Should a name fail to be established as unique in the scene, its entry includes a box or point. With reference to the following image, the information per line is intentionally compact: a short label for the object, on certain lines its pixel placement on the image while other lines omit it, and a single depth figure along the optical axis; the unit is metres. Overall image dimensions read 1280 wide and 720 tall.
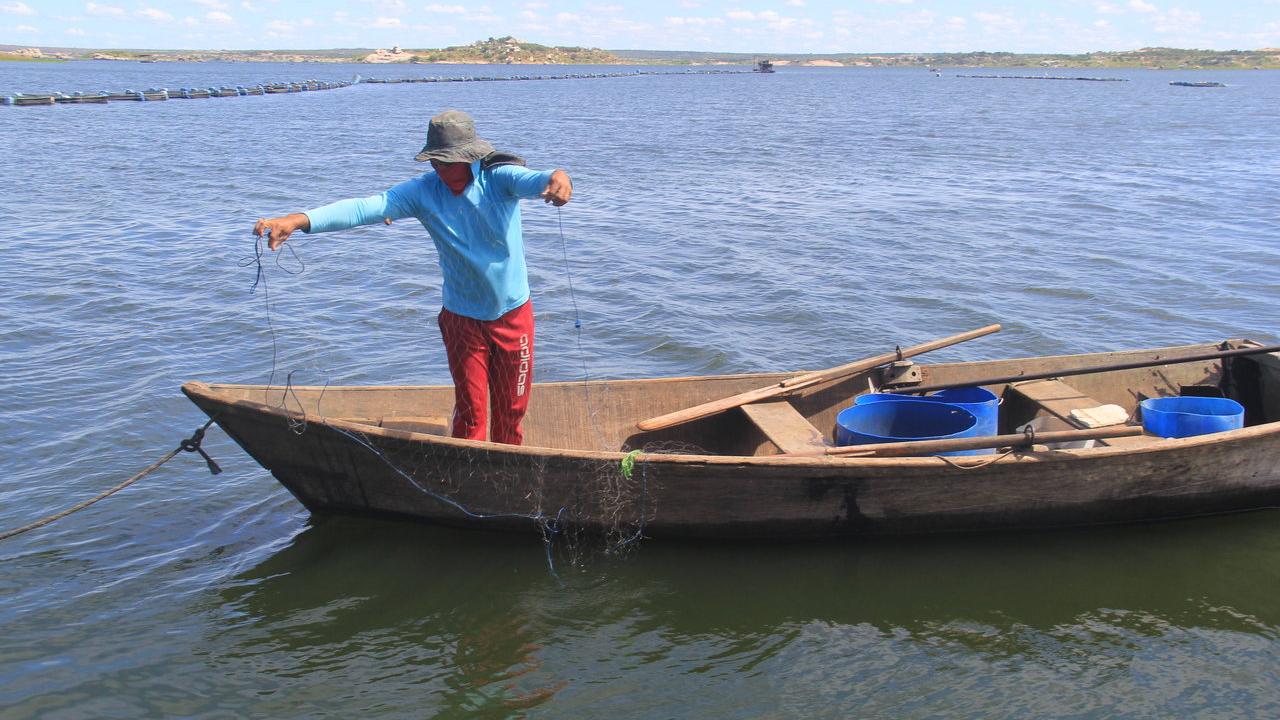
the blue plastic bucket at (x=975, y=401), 5.97
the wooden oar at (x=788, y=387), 6.16
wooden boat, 5.12
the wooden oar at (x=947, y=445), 5.29
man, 4.56
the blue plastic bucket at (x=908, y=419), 6.17
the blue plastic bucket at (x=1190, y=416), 5.77
